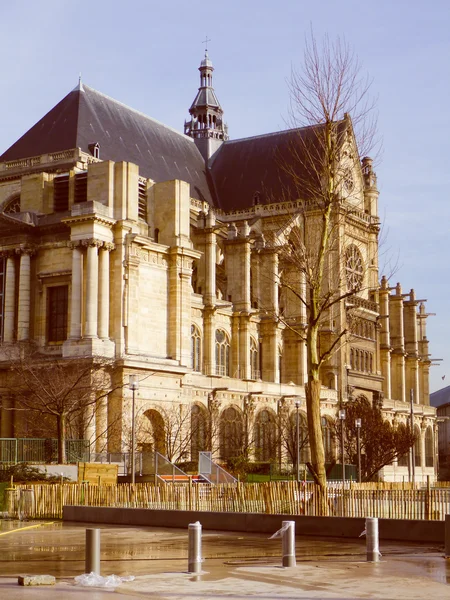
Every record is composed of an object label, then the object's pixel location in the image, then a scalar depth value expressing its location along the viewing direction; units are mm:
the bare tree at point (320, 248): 27109
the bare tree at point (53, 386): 48328
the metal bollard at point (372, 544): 17078
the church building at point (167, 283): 54438
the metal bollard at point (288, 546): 15852
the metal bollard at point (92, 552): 14039
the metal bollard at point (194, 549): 15297
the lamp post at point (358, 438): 55053
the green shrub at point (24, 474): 36406
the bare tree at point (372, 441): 66188
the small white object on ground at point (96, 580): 13562
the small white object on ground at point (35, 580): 13445
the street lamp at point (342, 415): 55372
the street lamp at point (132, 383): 40156
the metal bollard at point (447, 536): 17594
